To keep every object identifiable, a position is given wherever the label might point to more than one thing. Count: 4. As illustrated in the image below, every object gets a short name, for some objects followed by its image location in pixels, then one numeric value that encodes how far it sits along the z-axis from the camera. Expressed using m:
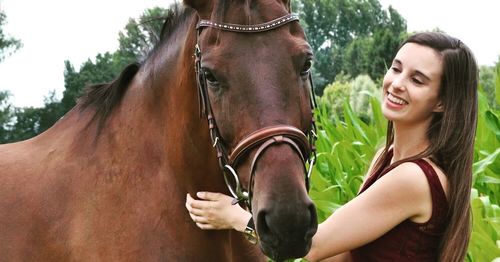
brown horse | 2.28
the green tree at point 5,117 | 26.04
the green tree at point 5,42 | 32.34
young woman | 2.62
